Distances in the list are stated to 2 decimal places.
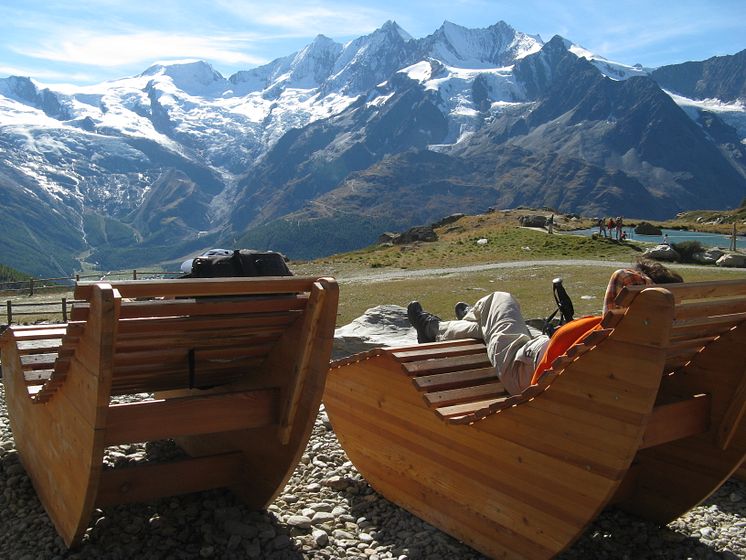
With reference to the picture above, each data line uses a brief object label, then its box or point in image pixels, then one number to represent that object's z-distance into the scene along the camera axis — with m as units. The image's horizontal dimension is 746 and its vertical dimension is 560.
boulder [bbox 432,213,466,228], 91.56
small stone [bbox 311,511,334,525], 6.96
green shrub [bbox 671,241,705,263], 39.97
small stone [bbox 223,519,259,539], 6.43
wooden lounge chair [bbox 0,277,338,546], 5.27
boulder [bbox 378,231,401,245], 90.99
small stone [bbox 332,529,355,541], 6.70
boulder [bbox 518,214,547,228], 66.56
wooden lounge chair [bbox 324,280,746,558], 5.11
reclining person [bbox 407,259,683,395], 6.21
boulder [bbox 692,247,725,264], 38.94
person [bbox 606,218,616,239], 51.56
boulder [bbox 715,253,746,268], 37.12
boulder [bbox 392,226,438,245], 69.69
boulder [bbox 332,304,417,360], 12.94
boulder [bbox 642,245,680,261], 39.75
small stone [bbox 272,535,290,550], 6.32
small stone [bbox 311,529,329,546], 6.51
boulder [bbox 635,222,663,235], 62.09
